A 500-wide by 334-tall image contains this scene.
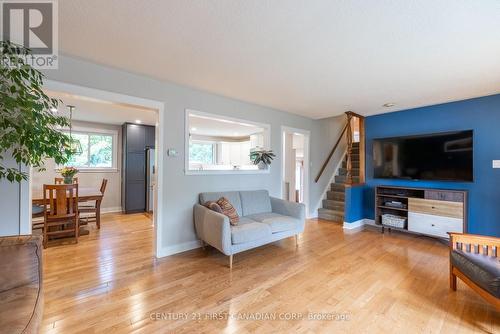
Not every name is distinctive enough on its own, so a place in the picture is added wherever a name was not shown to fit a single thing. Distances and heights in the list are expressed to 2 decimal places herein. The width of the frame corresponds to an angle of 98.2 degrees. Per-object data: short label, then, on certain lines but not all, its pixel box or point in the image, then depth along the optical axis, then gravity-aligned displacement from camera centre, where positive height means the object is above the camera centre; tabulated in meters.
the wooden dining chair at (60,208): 3.18 -0.67
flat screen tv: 3.32 +0.18
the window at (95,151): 5.19 +0.36
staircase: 4.85 -0.67
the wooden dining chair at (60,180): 4.07 -0.29
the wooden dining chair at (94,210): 3.98 -0.82
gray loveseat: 2.55 -0.76
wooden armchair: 1.65 -0.83
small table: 3.49 -0.52
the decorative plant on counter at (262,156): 3.88 +0.18
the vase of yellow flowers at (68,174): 3.82 -0.17
